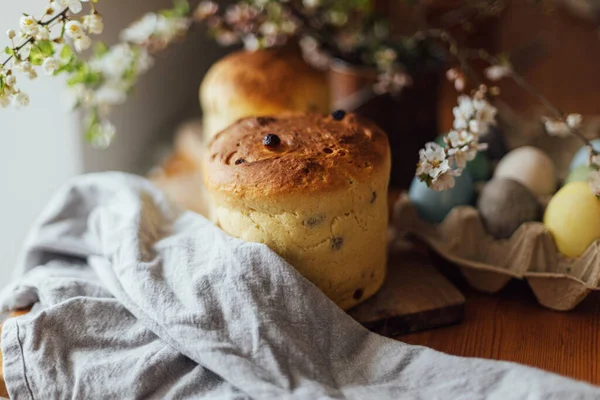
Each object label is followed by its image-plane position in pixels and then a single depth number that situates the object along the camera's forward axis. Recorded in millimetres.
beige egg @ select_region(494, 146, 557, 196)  1017
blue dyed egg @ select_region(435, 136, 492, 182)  1087
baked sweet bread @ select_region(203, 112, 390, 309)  812
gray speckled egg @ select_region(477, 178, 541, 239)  946
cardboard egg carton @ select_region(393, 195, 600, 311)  876
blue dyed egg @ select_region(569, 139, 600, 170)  995
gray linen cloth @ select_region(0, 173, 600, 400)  712
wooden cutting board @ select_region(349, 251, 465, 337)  876
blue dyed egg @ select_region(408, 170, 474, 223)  1013
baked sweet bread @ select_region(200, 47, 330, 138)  1181
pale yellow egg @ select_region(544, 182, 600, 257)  870
